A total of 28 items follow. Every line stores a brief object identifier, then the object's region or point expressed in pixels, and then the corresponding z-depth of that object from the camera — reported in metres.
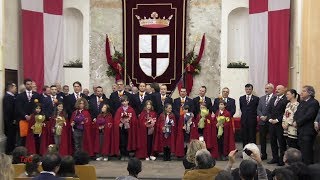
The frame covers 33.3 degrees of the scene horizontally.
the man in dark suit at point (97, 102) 12.66
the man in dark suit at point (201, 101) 12.71
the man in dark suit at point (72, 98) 13.06
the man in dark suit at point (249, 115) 12.46
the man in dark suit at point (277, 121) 11.41
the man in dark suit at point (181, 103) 12.46
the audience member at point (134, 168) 5.33
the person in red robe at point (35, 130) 12.17
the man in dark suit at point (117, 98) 13.02
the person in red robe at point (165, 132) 12.06
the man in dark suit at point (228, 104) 12.59
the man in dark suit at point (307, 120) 10.22
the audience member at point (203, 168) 5.41
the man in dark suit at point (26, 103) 12.58
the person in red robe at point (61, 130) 12.08
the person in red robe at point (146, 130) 12.15
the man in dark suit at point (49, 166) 5.10
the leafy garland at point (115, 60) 16.56
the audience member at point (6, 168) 4.29
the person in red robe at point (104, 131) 12.17
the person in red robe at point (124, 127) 12.12
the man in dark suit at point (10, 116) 12.87
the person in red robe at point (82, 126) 12.07
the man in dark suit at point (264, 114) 12.13
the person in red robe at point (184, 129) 12.09
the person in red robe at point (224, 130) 12.05
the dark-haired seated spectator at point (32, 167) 5.91
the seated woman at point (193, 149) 6.00
